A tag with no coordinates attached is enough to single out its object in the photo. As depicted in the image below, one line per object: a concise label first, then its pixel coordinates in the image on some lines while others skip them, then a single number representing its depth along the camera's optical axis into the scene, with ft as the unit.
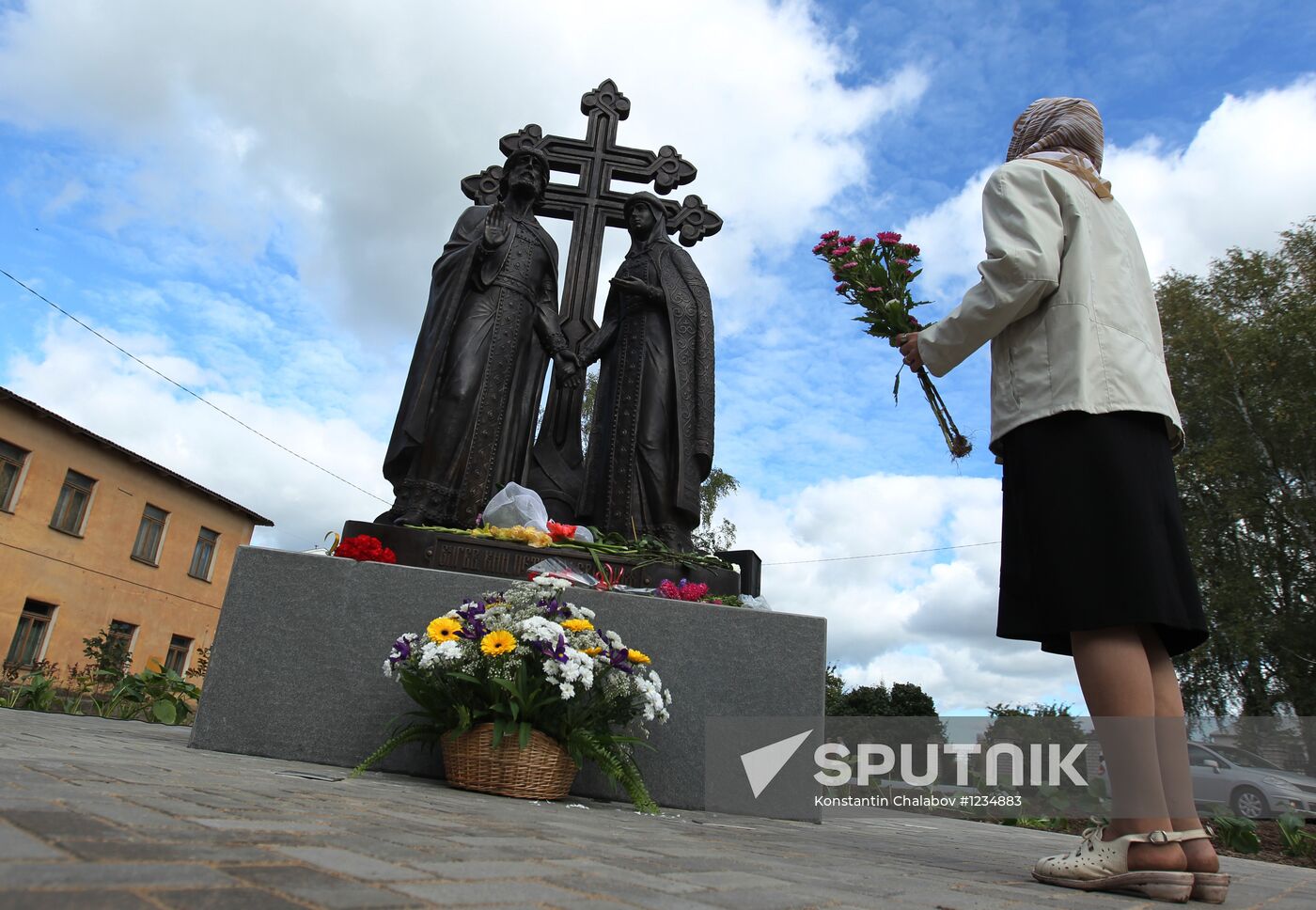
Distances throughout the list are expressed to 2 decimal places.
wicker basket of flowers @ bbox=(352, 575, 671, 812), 11.05
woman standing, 6.78
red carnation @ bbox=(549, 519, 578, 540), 16.69
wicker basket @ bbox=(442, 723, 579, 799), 10.96
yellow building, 60.80
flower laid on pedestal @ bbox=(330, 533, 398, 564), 14.26
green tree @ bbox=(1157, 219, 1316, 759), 55.16
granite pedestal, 13.32
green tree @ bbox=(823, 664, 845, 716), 55.20
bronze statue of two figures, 17.76
